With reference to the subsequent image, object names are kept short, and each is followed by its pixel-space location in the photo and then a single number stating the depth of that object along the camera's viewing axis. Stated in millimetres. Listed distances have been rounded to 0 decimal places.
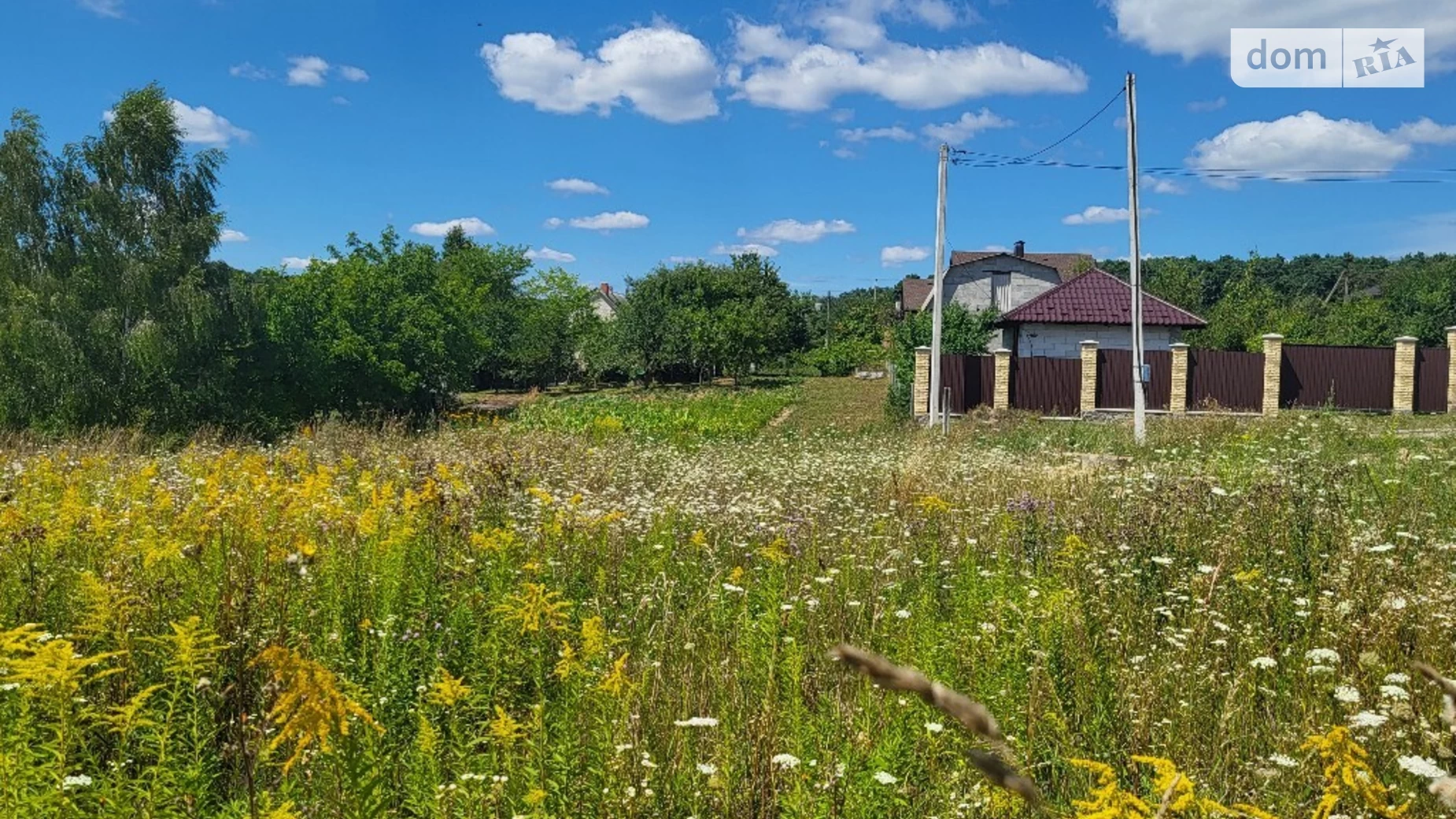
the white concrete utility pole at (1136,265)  16656
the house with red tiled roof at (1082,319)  30203
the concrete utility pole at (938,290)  20406
